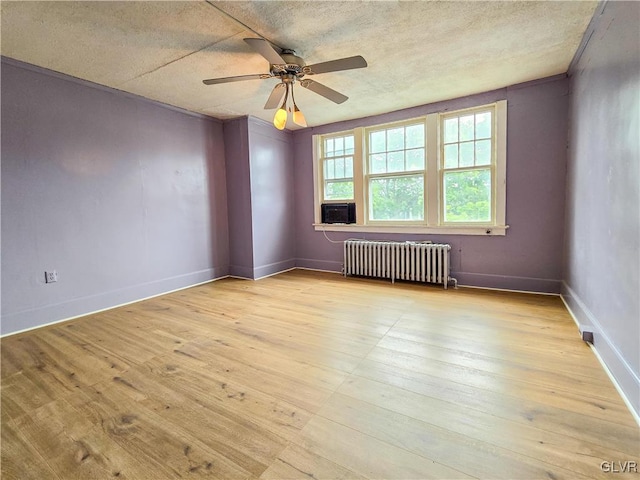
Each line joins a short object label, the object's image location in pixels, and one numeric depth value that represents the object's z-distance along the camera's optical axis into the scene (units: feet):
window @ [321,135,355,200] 17.10
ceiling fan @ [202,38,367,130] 7.65
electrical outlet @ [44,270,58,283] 10.31
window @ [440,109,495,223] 13.30
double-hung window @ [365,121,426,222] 14.98
